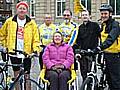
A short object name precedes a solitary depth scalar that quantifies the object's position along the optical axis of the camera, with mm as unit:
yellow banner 23353
